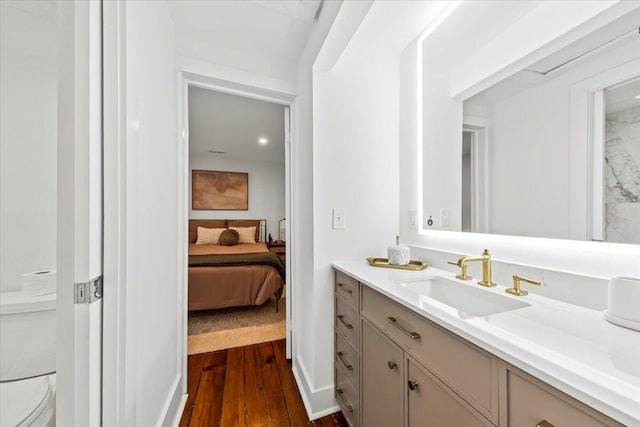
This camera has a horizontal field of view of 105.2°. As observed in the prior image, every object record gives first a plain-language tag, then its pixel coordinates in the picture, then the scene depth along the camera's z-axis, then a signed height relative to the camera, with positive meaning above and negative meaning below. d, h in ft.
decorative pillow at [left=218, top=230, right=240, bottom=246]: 14.12 -1.50
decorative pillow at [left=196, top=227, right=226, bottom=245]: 14.74 -1.42
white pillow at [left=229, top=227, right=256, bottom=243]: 15.53 -1.37
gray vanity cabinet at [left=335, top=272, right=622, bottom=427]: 1.62 -1.55
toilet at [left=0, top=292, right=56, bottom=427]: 3.11 -1.71
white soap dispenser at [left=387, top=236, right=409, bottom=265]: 4.55 -0.79
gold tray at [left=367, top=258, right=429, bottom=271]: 4.41 -0.97
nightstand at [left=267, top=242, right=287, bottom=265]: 14.90 -2.30
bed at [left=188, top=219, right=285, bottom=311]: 9.14 -2.59
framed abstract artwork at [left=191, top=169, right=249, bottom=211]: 16.11 +1.52
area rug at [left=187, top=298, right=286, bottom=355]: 7.48 -4.00
